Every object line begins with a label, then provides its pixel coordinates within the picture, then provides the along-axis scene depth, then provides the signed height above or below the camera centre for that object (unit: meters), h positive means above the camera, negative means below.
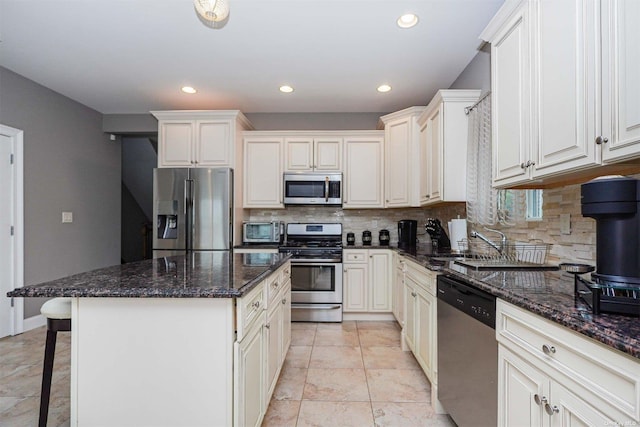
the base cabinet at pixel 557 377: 0.71 -0.44
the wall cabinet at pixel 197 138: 3.67 +0.91
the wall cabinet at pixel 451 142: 2.62 +0.63
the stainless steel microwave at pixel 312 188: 3.84 +0.34
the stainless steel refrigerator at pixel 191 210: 3.51 +0.06
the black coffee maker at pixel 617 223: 0.90 -0.02
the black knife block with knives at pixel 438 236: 3.06 -0.20
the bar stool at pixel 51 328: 1.46 -0.54
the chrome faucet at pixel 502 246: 1.91 -0.19
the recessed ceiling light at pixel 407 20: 2.19 +1.40
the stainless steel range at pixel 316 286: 3.52 -0.80
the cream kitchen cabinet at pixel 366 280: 3.59 -0.74
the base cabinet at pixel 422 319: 1.91 -0.73
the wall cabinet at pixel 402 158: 3.37 +0.65
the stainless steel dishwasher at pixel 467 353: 1.27 -0.64
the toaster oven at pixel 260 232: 3.87 -0.21
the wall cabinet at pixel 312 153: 3.89 +0.78
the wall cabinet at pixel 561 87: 1.01 +0.52
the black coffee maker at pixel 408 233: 3.67 -0.20
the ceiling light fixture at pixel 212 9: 1.56 +1.05
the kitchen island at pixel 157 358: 1.23 -0.57
